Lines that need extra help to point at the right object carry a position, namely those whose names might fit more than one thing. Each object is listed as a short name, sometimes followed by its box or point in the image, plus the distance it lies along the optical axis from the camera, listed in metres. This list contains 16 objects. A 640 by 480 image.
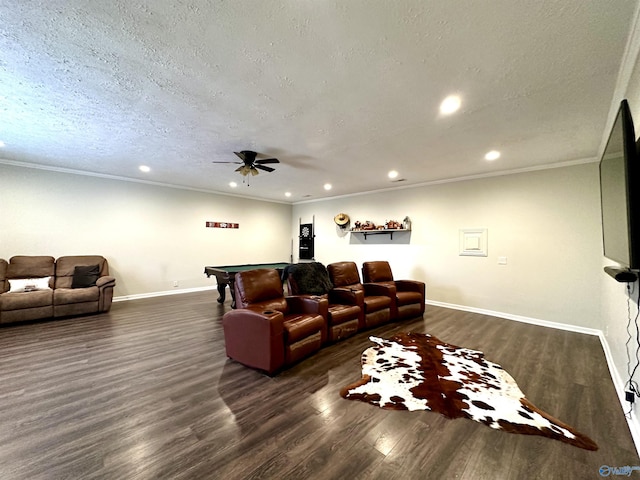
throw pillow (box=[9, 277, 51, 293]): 4.29
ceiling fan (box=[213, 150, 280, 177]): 3.96
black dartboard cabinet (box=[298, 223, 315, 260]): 8.43
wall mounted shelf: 6.16
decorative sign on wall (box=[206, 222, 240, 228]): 7.25
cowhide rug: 1.92
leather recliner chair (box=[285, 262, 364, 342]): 3.48
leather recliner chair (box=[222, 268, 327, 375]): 2.63
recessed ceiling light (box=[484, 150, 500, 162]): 3.91
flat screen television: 1.50
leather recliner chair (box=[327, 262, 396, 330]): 3.99
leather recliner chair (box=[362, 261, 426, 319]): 4.49
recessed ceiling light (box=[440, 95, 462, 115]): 2.47
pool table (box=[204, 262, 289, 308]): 4.81
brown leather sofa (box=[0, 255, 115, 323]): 4.13
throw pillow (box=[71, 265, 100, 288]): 4.79
